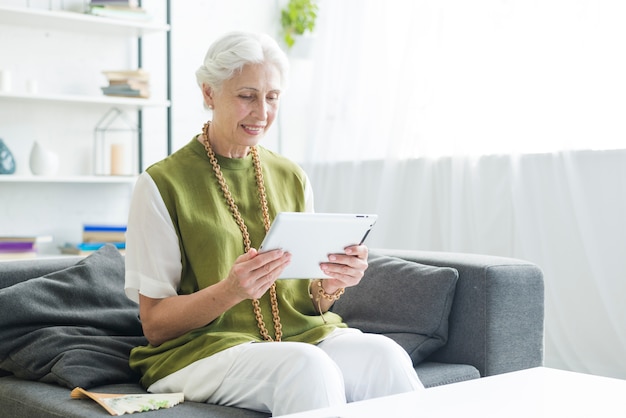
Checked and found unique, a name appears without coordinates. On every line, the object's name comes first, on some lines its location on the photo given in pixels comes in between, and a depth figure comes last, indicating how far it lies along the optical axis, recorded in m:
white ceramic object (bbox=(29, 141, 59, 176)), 3.97
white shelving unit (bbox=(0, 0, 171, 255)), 4.04
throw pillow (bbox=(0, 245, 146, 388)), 2.04
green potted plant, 4.75
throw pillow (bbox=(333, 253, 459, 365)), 2.33
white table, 1.40
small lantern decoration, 4.22
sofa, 2.06
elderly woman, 1.81
